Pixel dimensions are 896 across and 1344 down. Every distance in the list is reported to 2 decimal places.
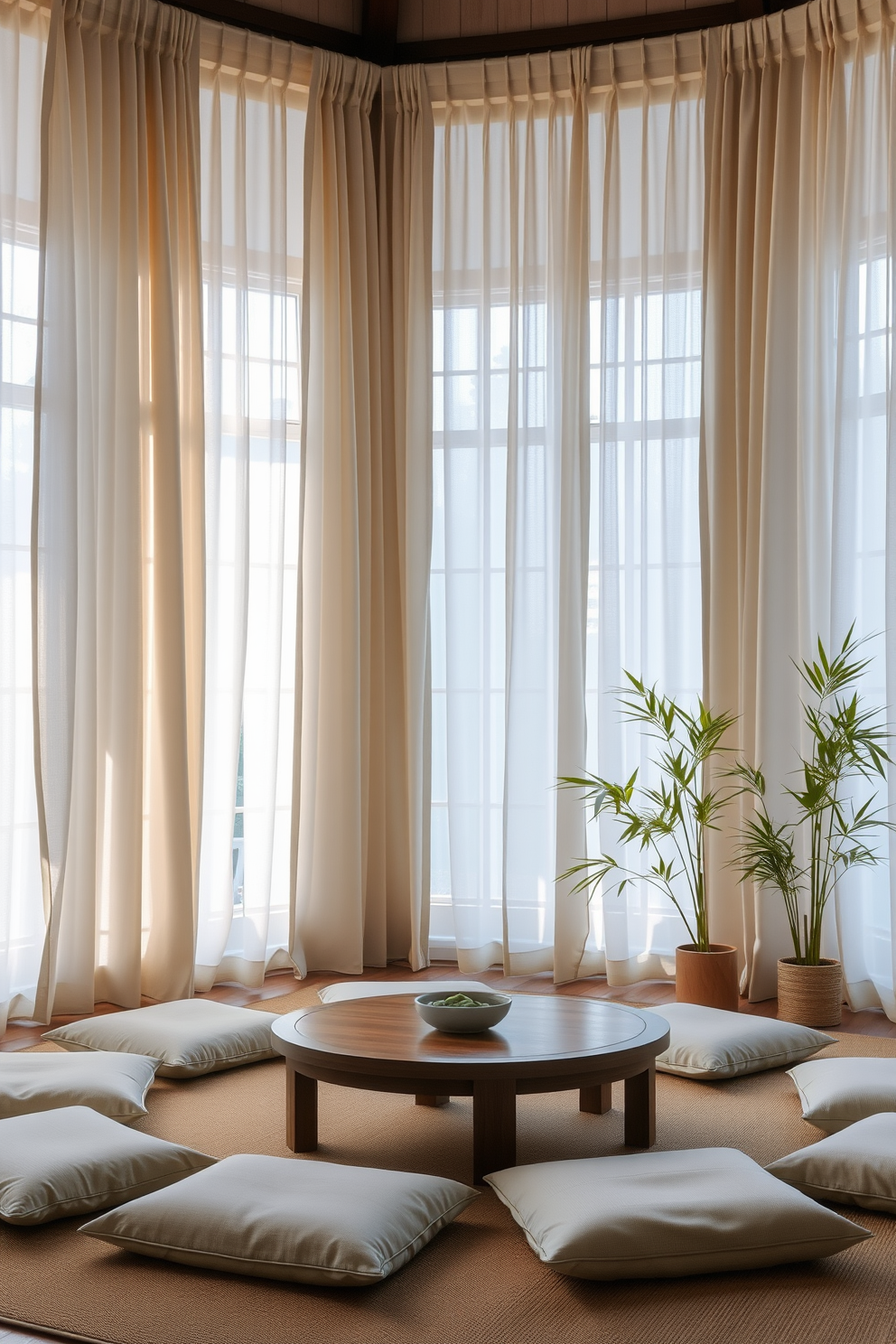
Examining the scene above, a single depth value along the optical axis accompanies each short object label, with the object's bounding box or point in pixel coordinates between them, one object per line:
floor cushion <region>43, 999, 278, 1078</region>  3.46
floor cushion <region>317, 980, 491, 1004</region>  3.88
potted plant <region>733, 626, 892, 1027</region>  4.15
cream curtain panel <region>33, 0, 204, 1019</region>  4.20
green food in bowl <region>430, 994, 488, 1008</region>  2.93
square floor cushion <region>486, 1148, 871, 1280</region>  2.18
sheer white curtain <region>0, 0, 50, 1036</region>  4.14
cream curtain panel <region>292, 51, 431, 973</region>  4.97
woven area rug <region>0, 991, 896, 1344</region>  2.04
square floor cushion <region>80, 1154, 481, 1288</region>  2.17
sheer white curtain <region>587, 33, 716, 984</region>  4.81
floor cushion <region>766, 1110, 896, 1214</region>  2.50
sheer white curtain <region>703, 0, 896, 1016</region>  4.43
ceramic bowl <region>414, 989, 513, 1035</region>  2.88
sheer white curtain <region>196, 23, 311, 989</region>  4.73
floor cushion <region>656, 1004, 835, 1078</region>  3.44
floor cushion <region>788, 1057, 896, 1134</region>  2.93
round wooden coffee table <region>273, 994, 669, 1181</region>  2.65
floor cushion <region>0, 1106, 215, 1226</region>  2.40
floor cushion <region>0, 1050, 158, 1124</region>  2.96
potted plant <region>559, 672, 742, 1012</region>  4.24
